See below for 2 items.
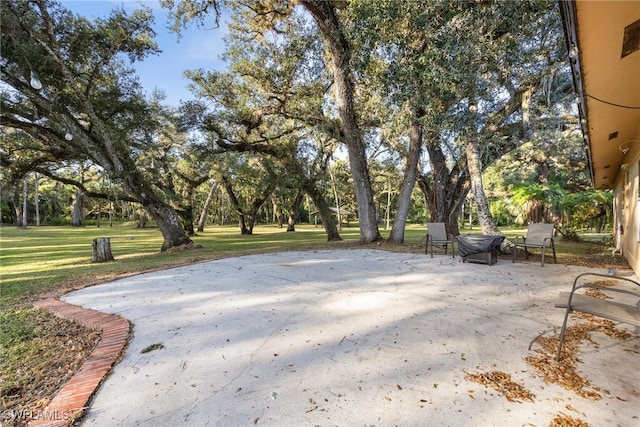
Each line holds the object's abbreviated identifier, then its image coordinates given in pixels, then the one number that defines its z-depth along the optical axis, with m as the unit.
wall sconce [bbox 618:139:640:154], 6.20
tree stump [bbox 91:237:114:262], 8.34
